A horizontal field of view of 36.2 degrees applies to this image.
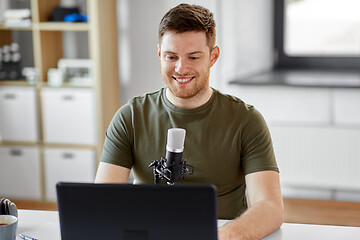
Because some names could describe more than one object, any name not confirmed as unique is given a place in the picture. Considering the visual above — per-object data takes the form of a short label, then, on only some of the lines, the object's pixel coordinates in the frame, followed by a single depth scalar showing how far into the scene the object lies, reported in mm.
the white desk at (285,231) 1566
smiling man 1762
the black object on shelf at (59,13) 3652
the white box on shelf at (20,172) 3797
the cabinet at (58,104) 3598
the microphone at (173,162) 1362
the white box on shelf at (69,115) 3654
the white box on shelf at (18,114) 3725
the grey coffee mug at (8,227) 1435
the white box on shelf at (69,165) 3701
